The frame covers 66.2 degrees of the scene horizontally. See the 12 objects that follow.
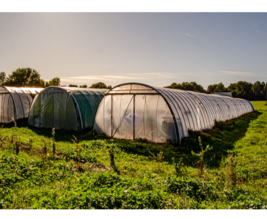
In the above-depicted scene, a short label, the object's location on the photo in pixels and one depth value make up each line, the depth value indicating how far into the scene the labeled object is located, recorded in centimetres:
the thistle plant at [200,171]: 691
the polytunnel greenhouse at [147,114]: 1201
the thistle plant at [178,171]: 697
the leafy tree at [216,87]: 10667
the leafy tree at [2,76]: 8325
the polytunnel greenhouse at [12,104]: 2055
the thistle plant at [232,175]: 646
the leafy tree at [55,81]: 7786
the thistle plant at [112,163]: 775
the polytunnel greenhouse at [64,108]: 1684
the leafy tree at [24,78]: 7150
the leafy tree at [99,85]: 8716
